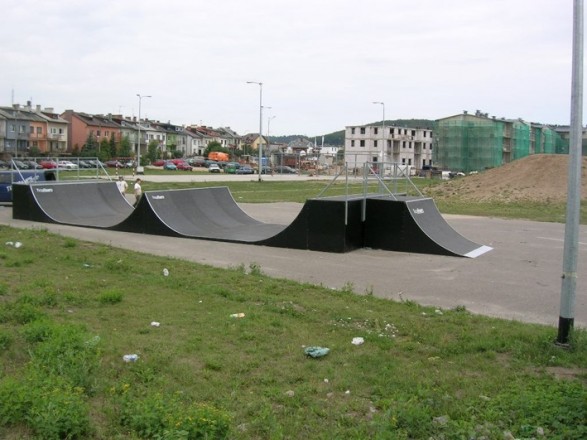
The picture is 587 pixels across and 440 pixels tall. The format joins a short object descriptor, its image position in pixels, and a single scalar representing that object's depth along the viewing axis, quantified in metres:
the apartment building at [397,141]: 119.81
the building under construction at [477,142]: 87.12
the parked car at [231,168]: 82.69
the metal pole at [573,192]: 7.07
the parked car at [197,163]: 99.50
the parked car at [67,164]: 68.31
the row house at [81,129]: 115.44
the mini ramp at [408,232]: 15.77
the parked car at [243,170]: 82.23
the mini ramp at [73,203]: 21.28
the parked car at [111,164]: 83.68
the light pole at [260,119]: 61.30
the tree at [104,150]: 96.71
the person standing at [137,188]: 25.42
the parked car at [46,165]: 63.63
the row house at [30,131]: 99.44
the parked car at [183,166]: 86.75
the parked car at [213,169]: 84.50
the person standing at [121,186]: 26.06
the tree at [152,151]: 106.06
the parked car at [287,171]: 91.94
